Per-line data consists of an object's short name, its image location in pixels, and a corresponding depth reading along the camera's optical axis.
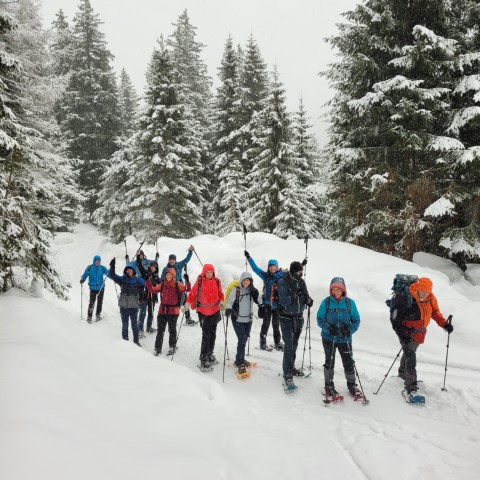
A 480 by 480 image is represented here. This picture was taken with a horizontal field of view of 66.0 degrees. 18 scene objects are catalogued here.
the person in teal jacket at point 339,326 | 6.33
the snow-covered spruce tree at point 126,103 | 37.41
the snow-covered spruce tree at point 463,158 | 11.20
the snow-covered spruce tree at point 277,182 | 21.78
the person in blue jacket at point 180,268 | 8.97
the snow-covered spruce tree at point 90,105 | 32.84
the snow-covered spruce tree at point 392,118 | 11.72
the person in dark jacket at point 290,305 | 6.86
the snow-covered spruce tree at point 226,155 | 24.25
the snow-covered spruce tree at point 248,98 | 26.47
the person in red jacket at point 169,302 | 8.48
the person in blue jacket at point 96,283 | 11.85
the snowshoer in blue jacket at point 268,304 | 8.92
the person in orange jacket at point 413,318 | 6.24
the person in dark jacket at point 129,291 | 9.14
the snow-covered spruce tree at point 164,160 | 23.52
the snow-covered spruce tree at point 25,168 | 8.62
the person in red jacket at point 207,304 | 7.85
